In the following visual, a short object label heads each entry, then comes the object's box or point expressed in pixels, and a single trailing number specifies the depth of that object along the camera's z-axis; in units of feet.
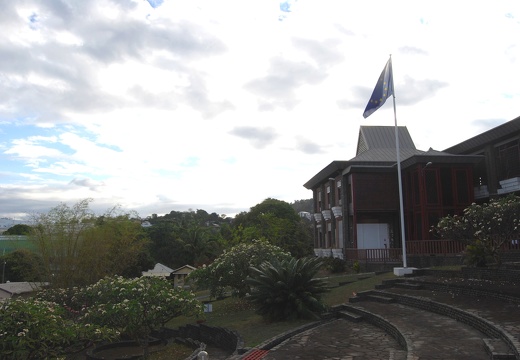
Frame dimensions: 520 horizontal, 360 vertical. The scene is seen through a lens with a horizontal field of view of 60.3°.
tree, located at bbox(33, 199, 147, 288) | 77.56
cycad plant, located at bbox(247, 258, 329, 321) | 42.37
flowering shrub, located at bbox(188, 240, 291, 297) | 58.54
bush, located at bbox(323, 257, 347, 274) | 80.33
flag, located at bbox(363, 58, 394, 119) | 59.82
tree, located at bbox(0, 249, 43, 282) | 79.66
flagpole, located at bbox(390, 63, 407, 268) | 57.87
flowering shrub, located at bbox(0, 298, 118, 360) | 22.62
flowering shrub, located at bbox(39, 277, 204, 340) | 40.55
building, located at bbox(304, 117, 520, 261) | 75.82
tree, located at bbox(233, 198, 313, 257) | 128.26
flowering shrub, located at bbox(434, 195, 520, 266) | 44.32
